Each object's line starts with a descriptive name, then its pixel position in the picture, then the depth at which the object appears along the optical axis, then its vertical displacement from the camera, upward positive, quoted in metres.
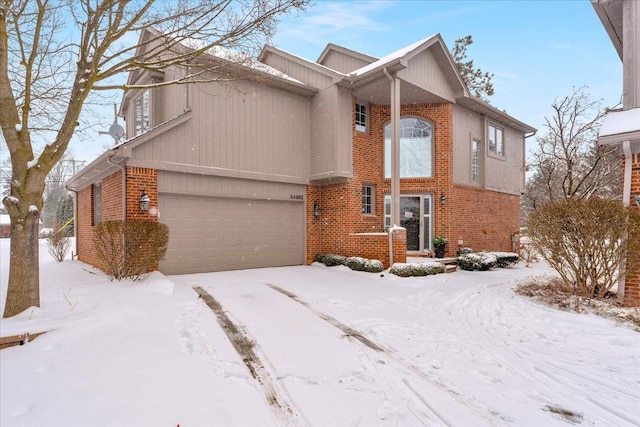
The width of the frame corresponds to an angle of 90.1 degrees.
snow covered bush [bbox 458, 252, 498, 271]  10.56 -1.58
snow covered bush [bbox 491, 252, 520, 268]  11.41 -1.64
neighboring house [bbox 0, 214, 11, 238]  37.53 -1.14
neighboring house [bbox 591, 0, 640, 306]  5.79 +1.84
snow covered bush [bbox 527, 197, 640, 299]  5.58 -0.48
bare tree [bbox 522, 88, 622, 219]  12.60 +3.17
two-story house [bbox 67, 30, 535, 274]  8.83 +1.64
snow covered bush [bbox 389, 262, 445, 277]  8.98 -1.55
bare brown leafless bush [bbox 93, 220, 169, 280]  6.99 -0.66
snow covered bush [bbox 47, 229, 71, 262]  12.69 -1.12
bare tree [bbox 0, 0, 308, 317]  4.91 +3.14
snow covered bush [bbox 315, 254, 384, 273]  9.45 -1.48
